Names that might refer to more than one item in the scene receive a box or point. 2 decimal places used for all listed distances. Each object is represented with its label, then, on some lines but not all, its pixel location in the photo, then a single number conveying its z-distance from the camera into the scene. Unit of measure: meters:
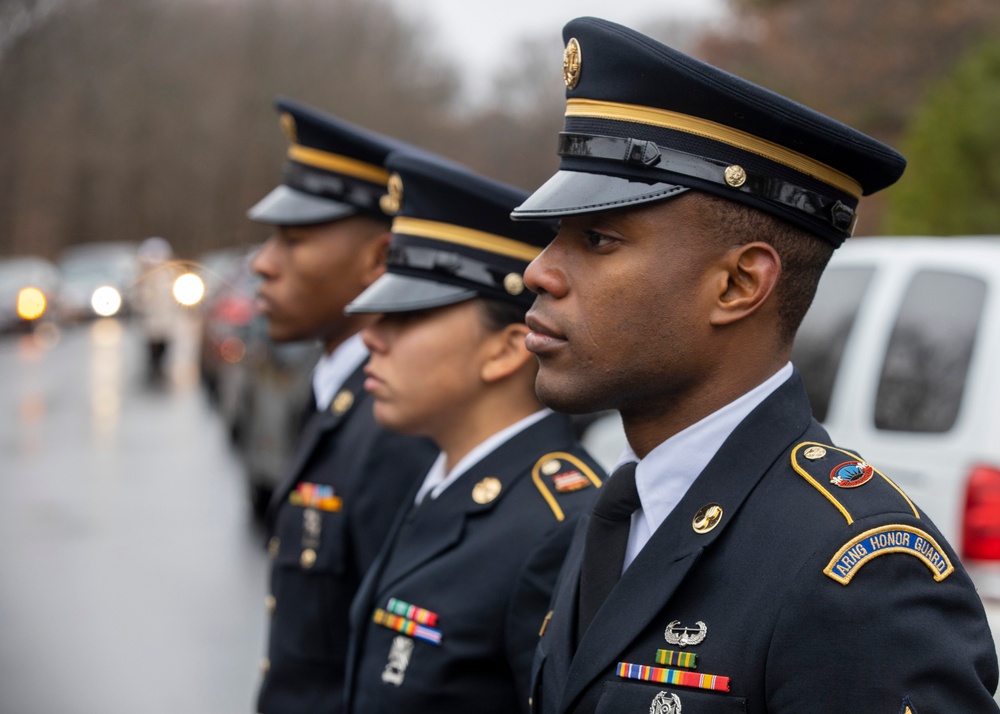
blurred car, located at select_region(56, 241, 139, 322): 36.47
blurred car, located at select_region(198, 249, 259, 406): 15.36
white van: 4.26
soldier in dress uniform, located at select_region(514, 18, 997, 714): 1.70
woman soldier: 2.53
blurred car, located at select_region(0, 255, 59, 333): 30.88
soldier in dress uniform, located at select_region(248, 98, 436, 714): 3.22
